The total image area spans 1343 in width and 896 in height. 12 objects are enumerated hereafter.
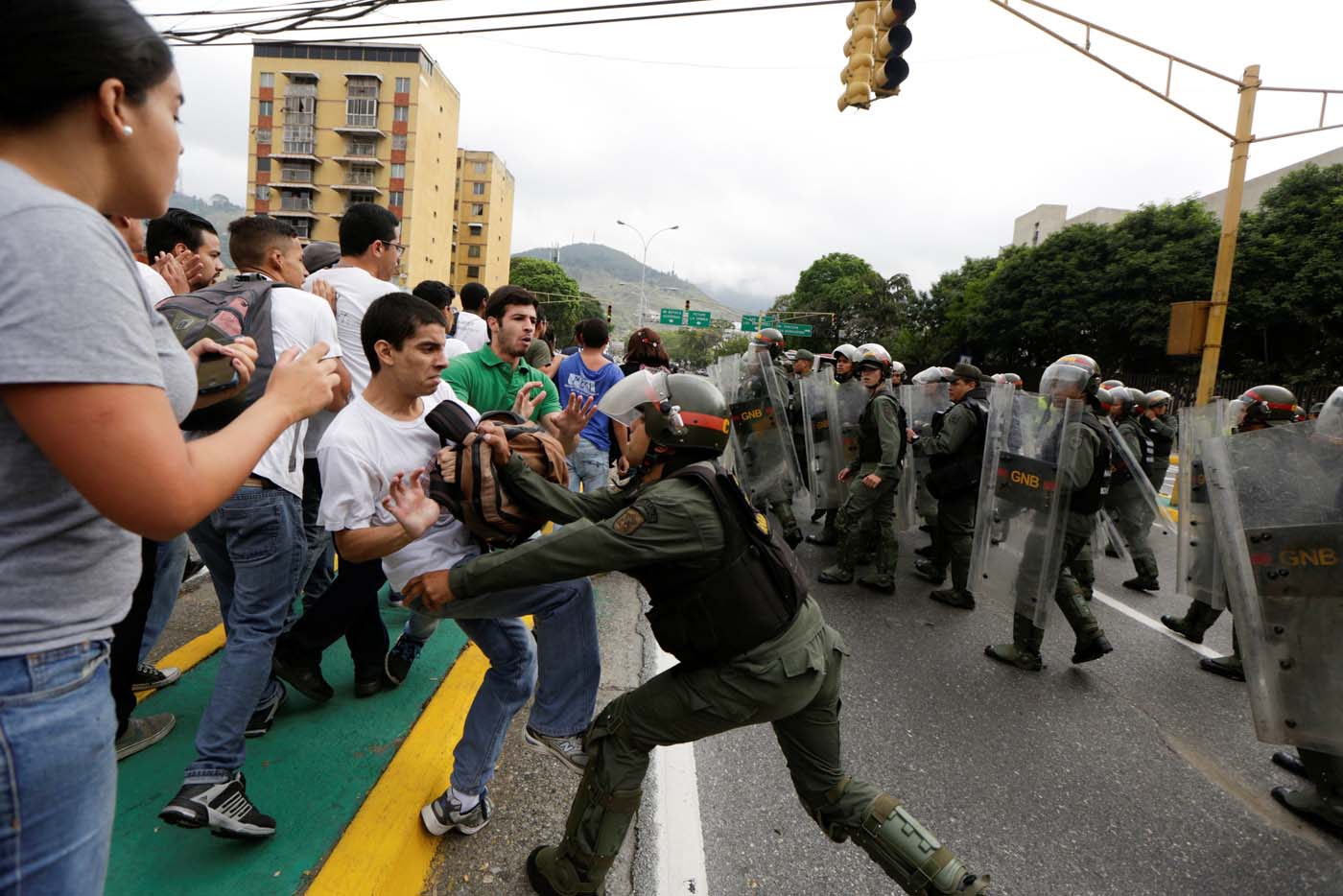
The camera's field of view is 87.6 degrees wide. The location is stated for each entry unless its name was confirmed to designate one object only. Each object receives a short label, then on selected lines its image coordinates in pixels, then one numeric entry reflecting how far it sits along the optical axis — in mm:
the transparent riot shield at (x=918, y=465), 6961
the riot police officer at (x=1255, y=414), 4551
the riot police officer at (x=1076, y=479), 4504
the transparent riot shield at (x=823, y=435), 7086
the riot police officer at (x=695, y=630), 1921
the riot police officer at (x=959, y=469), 5758
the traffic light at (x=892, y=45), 7230
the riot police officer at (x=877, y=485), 6004
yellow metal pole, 9117
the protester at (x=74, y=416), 806
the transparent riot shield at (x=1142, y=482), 5996
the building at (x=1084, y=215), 29688
